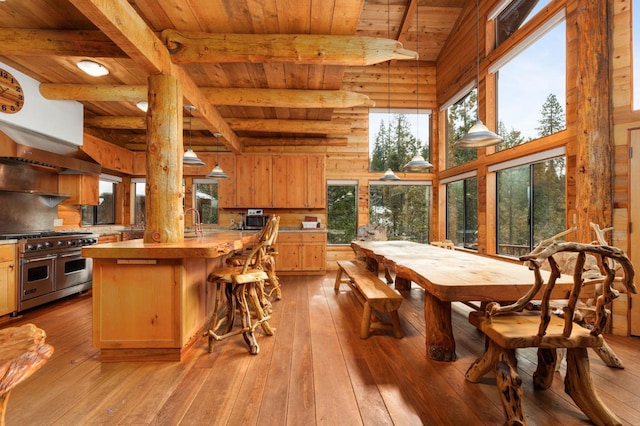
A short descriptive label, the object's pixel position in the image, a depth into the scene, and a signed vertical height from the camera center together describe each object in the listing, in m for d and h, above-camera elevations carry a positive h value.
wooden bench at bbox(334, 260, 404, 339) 2.60 -0.79
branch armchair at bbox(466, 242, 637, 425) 1.36 -0.67
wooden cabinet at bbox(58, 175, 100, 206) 4.55 +0.39
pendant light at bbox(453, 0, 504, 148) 2.71 +0.70
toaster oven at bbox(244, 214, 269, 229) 6.08 -0.17
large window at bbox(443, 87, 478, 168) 5.33 +1.81
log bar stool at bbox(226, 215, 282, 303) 2.72 -0.47
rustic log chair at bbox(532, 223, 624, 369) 2.01 -0.57
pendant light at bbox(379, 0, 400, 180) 5.46 +2.91
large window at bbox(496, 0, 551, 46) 3.90 +2.86
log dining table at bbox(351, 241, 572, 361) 1.86 -0.45
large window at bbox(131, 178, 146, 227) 6.55 +0.24
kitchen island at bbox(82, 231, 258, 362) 2.27 -0.73
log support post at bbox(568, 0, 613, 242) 2.94 +0.92
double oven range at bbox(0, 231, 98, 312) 3.37 -0.69
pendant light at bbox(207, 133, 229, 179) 4.93 +0.66
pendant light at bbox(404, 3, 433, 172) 3.70 +1.94
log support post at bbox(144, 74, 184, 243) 2.62 +0.41
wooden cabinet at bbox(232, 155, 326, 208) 6.14 +0.66
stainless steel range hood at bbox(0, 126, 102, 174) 3.40 +0.71
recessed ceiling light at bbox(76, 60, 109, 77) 3.15 +1.56
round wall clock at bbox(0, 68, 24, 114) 3.55 +1.46
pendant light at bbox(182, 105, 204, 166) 3.83 +0.71
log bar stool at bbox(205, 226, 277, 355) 2.48 -0.74
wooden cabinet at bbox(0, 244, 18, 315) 3.15 -0.71
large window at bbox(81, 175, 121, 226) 5.48 +0.09
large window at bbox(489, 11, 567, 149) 3.52 +1.71
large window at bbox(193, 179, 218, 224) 6.60 +0.28
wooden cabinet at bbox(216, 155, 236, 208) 6.16 +0.54
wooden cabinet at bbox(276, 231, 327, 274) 5.76 -0.76
